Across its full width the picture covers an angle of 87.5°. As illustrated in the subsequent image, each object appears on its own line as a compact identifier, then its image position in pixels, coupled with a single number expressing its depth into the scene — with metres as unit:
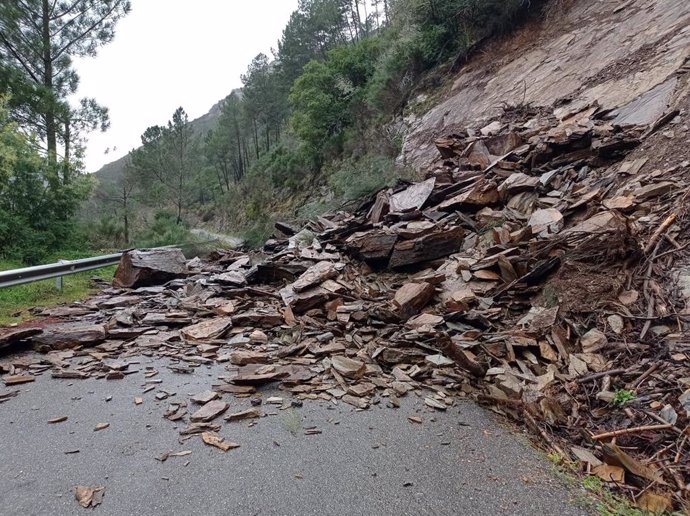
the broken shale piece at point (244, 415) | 2.73
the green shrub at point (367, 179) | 9.93
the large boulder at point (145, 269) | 7.32
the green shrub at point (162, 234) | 16.27
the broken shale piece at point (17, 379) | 3.25
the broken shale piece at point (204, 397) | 2.96
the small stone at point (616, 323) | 3.31
